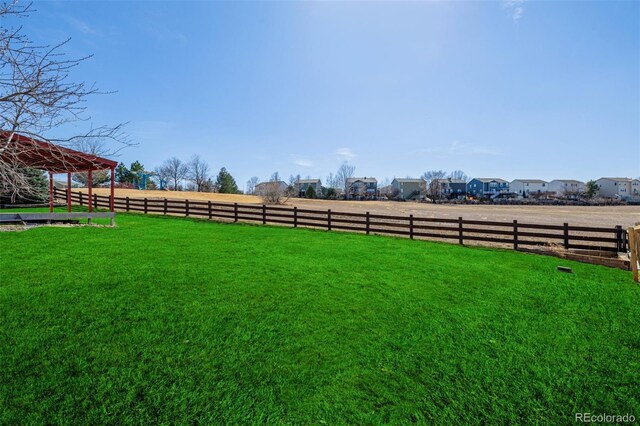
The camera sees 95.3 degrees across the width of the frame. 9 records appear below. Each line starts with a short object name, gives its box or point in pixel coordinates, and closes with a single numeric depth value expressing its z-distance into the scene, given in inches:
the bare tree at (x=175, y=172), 3144.9
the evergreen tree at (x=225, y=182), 3005.4
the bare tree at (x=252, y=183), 3999.8
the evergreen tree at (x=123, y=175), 2354.1
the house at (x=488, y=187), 3444.9
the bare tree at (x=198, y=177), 3193.9
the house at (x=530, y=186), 3631.9
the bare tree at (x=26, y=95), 121.0
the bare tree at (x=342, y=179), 3690.9
